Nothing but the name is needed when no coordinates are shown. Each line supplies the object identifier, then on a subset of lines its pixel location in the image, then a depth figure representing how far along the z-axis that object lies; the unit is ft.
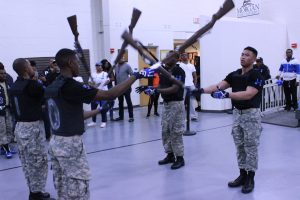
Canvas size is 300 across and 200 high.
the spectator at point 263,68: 26.84
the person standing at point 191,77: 23.91
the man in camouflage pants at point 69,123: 7.95
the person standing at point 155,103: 29.52
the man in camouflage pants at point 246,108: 11.51
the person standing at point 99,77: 23.70
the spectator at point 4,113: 18.20
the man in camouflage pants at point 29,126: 11.30
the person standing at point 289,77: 27.73
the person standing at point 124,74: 27.37
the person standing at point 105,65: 26.86
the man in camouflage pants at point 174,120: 14.99
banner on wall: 32.04
